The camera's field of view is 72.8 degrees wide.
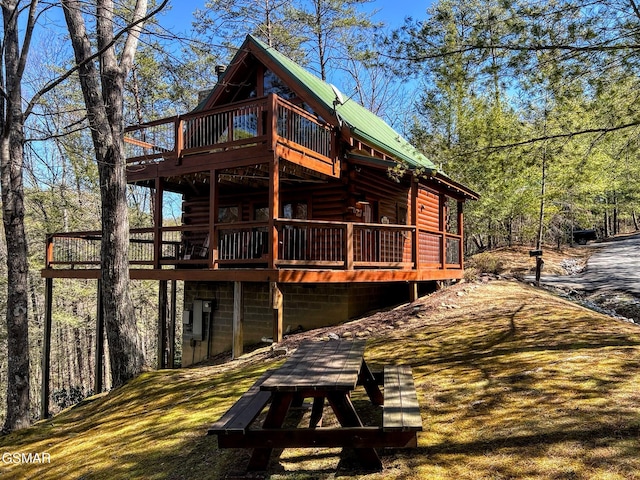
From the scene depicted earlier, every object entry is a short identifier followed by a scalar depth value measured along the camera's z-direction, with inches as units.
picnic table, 127.3
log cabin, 379.6
